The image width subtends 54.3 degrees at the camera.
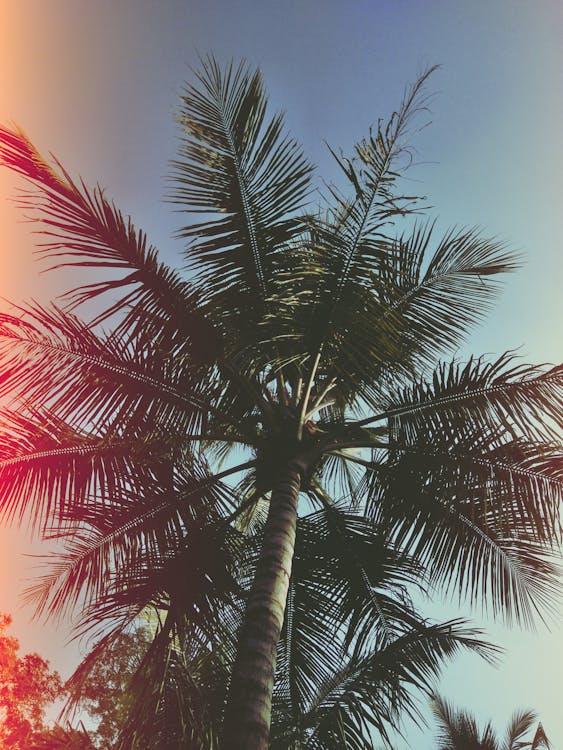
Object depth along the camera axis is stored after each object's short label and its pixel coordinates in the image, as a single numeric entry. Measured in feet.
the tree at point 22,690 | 46.37
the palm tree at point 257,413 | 16.55
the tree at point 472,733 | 39.73
